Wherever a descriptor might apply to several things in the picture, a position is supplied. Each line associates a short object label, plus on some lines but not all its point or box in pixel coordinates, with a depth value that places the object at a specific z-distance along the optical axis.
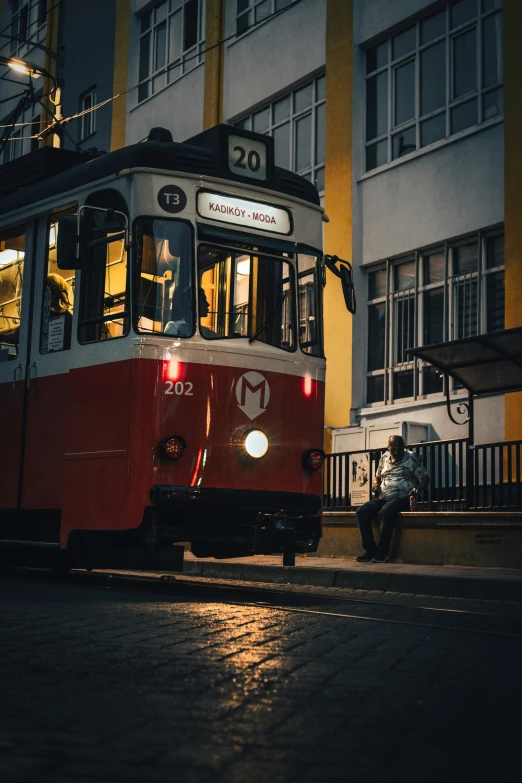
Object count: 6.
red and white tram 9.47
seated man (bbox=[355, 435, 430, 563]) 14.02
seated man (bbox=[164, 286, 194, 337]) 9.61
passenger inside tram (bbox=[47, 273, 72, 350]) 10.28
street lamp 19.00
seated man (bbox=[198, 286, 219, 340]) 9.68
